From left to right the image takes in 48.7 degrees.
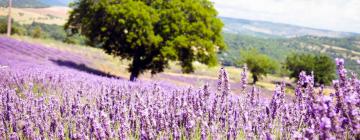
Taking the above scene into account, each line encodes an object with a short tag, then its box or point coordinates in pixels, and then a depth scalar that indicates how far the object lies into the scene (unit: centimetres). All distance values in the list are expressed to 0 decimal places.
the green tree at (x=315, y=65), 5944
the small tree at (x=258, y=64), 5778
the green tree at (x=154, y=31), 1451
